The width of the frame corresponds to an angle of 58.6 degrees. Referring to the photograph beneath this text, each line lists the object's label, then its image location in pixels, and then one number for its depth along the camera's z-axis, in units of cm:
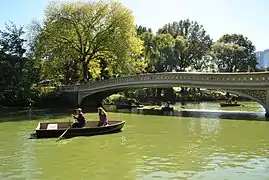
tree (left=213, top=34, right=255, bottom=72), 4712
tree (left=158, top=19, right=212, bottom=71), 4081
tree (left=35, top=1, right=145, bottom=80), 2725
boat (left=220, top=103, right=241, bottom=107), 2879
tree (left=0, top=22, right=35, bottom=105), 2716
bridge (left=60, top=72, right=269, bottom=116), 1815
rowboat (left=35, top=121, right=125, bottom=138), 1269
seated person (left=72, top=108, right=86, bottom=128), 1340
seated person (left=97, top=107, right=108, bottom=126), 1376
